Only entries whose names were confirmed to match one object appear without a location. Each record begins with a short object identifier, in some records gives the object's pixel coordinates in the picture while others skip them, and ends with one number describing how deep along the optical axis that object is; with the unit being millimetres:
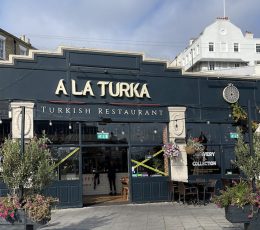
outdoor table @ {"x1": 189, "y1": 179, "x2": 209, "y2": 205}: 8679
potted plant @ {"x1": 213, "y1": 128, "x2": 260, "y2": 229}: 4981
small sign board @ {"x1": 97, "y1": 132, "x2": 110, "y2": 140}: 8997
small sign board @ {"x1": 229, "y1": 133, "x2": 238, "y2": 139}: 9873
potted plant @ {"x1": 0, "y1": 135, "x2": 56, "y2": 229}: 4981
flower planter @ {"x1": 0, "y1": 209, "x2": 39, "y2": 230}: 4963
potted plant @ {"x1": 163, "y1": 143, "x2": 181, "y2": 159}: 9056
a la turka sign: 8697
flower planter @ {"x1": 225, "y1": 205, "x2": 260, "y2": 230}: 4981
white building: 38213
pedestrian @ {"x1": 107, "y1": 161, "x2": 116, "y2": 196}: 10796
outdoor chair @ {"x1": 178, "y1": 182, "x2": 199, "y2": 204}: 8652
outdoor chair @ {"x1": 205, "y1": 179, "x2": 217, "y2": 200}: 8963
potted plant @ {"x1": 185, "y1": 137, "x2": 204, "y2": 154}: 9251
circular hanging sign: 9908
